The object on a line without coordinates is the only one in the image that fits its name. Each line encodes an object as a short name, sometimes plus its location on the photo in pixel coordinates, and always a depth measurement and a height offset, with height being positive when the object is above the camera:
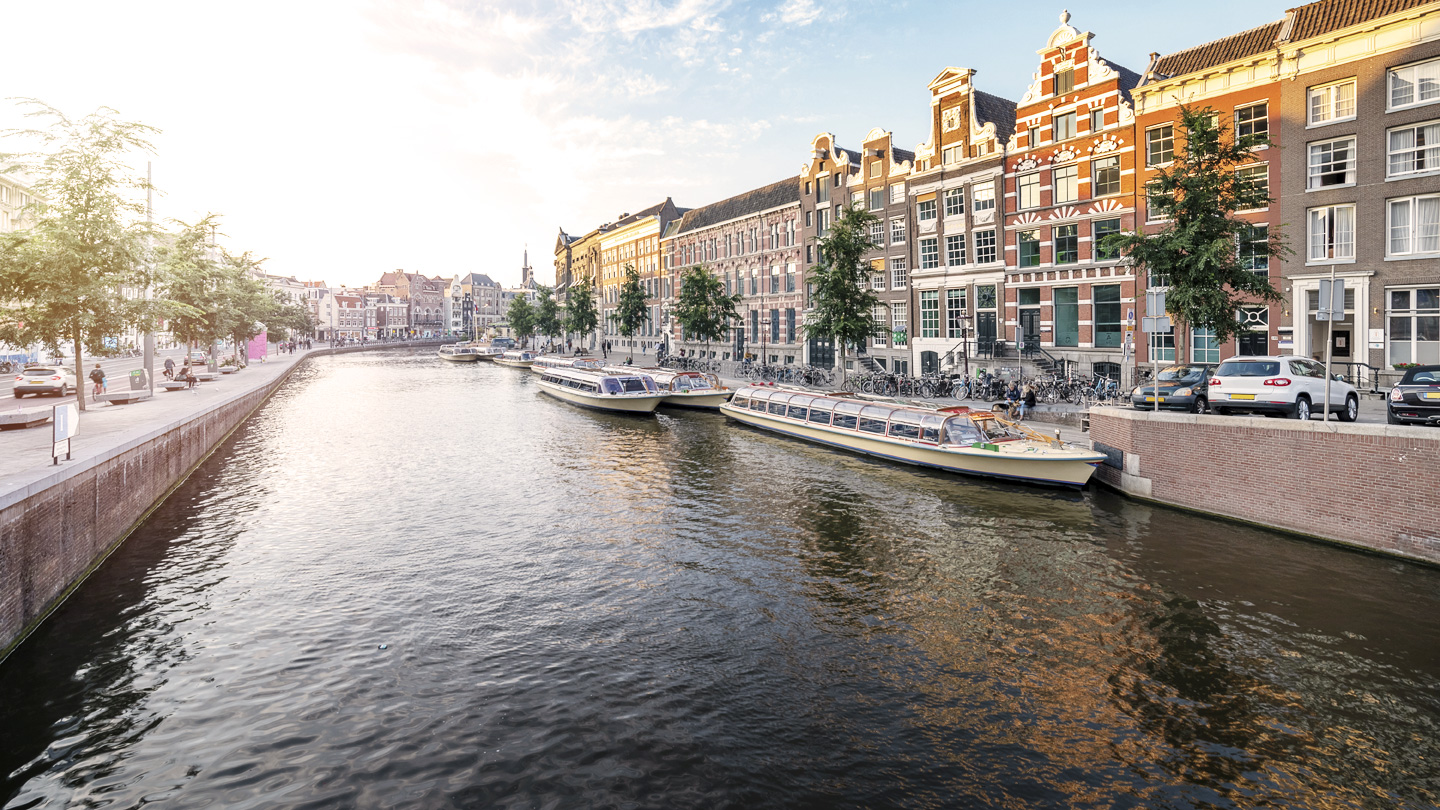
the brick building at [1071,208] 37.50 +8.87
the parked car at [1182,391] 23.34 -0.80
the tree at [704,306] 59.16 +5.86
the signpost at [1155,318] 19.59 +1.35
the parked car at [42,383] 34.88 +0.26
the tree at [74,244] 24.30 +5.02
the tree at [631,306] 79.94 +8.06
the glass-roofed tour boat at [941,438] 21.59 -2.38
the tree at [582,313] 99.75 +9.09
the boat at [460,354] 109.78 +4.13
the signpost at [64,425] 14.35 -0.77
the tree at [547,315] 114.00 +10.23
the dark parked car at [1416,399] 16.92 -0.88
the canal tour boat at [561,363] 64.62 +1.50
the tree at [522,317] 121.19 +10.68
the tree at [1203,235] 24.55 +4.64
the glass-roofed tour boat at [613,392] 41.41 -0.88
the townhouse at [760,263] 62.16 +10.51
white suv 19.38 -0.69
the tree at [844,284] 40.19 +5.04
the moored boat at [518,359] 88.94 +2.63
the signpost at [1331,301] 15.73 +1.42
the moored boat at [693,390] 42.34 -0.86
